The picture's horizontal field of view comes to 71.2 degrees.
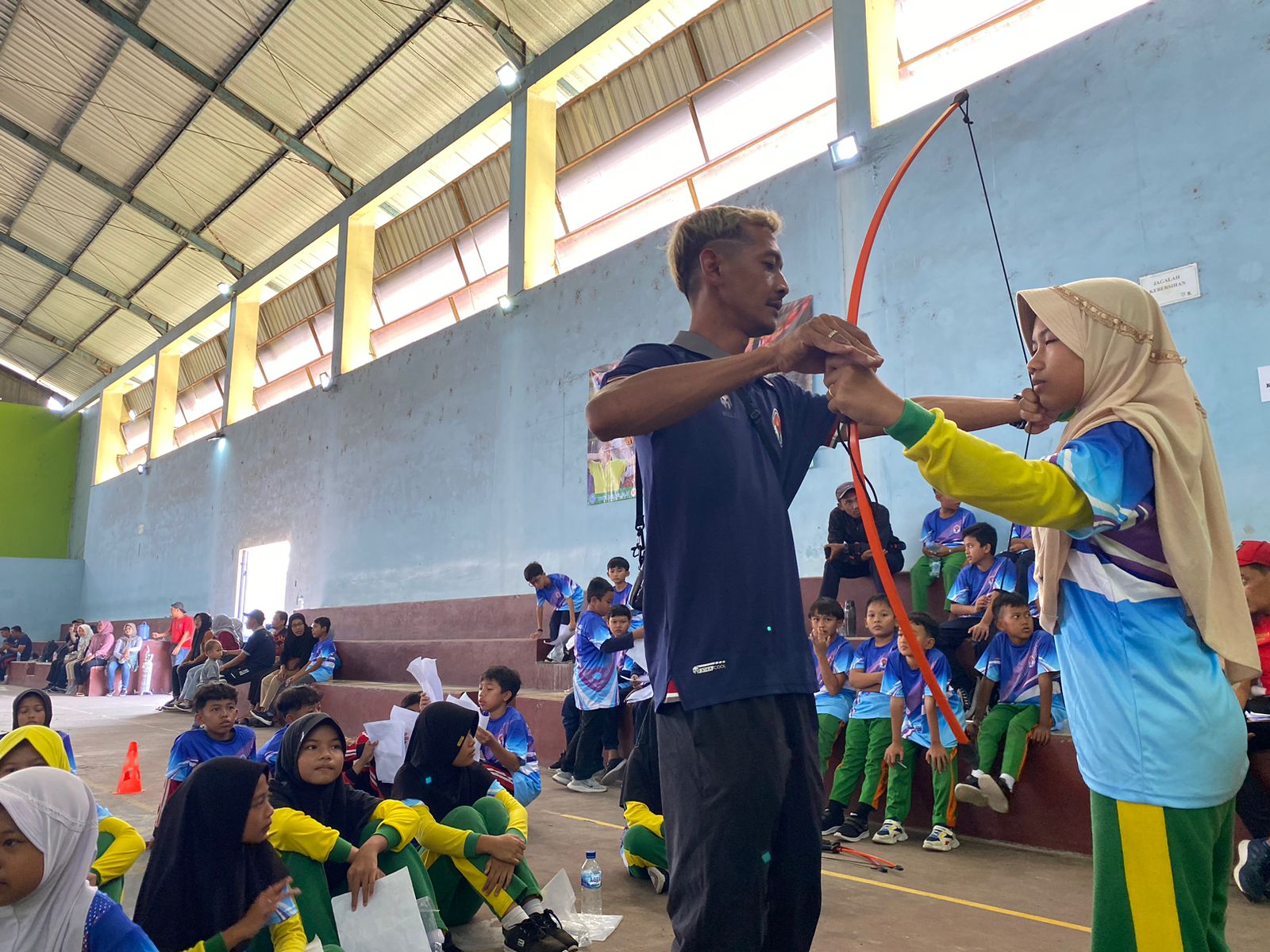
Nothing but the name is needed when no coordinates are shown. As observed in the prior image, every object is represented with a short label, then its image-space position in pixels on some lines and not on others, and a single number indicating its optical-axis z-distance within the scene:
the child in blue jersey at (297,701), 4.19
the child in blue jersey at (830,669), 4.43
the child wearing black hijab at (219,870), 2.14
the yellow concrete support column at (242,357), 14.38
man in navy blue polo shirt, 1.15
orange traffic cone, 5.40
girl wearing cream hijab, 1.20
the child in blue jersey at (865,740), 4.06
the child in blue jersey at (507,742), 3.61
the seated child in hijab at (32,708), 3.82
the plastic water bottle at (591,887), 2.99
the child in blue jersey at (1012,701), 3.78
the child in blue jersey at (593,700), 5.61
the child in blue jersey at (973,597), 4.47
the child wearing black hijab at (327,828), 2.50
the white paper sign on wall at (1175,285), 4.65
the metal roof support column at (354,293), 11.64
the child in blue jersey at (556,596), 7.45
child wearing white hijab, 1.52
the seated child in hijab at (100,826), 2.41
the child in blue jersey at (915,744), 3.88
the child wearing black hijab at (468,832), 2.68
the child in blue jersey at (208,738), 3.50
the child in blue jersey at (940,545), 5.21
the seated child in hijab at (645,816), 3.27
